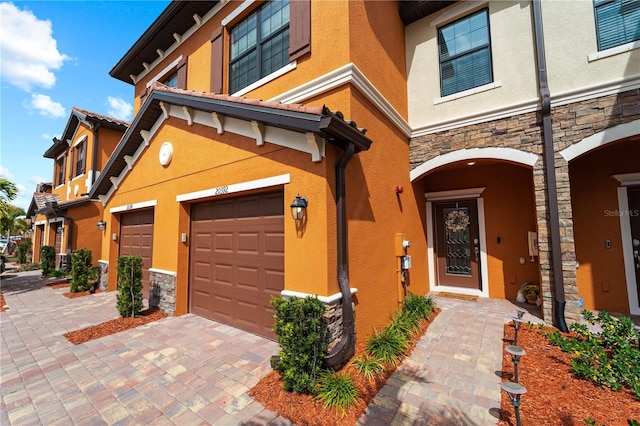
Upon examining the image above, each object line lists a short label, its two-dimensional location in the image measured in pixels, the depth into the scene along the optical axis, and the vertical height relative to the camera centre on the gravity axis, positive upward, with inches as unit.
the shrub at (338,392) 118.6 -75.8
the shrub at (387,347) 154.9 -72.1
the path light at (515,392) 96.4 -59.8
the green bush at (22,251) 734.5 -44.8
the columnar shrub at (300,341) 128.4 -54.8
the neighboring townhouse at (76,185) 476.4 +111.6
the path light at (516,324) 155.7 -56.9
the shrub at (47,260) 502.6 -47.4
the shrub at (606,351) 131.5 -71.2
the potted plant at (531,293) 255.3 -61.7
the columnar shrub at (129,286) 235.9 -47.4
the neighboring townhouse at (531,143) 199.5 +75.3
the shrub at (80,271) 346.3 -48.6
